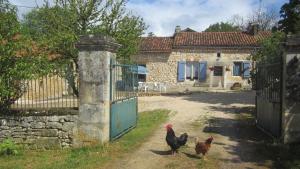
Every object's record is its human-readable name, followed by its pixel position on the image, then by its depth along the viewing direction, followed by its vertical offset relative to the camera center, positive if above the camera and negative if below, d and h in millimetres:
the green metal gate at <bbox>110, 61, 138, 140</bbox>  6659 -449
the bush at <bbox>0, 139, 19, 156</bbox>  6076 -1564
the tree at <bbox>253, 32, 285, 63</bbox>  10454 +1552
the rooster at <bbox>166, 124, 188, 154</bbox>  5767 -1298
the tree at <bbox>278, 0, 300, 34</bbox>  12460 +3455
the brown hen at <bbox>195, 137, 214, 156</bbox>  5502 -1385
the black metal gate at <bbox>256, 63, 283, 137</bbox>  6408 -404
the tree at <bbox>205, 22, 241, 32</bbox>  35397 +8293
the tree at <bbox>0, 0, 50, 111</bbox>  6433 +612
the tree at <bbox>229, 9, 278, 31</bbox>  32423 +7937
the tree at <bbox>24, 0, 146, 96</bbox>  9860 +2429
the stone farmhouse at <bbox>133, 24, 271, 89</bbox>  20773 +1986
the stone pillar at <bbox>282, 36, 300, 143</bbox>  6037 -303
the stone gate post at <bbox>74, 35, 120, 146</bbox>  6326 -174
